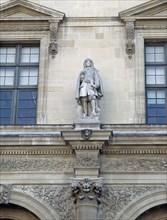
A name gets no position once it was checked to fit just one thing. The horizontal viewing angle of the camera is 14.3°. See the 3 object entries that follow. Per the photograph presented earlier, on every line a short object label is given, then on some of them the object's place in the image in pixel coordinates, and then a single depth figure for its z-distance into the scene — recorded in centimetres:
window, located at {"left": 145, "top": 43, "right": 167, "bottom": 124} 1822
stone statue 1723
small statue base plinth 1683
